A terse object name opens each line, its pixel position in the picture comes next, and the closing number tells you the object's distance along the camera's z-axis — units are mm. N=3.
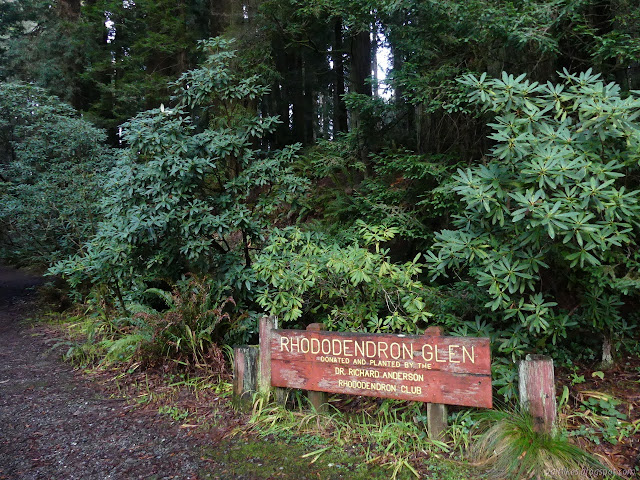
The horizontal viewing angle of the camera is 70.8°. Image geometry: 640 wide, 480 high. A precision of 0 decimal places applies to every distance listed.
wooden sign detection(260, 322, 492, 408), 3314
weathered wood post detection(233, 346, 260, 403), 4129
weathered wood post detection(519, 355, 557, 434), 3129
